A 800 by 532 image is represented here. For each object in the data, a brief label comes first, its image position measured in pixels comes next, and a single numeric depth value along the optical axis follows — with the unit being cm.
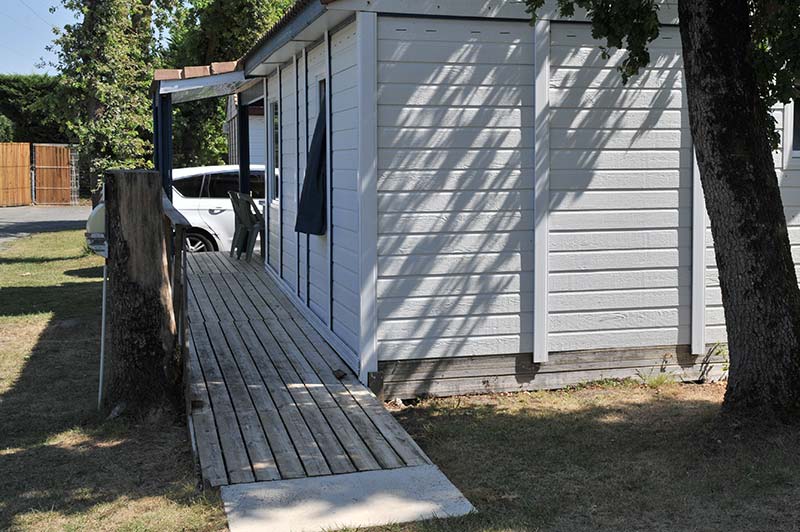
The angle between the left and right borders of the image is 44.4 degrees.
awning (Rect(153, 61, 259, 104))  1141
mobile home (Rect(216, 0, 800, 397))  666
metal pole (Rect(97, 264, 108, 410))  657
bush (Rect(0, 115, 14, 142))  3252
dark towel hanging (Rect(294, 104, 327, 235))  804
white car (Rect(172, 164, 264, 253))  1408
